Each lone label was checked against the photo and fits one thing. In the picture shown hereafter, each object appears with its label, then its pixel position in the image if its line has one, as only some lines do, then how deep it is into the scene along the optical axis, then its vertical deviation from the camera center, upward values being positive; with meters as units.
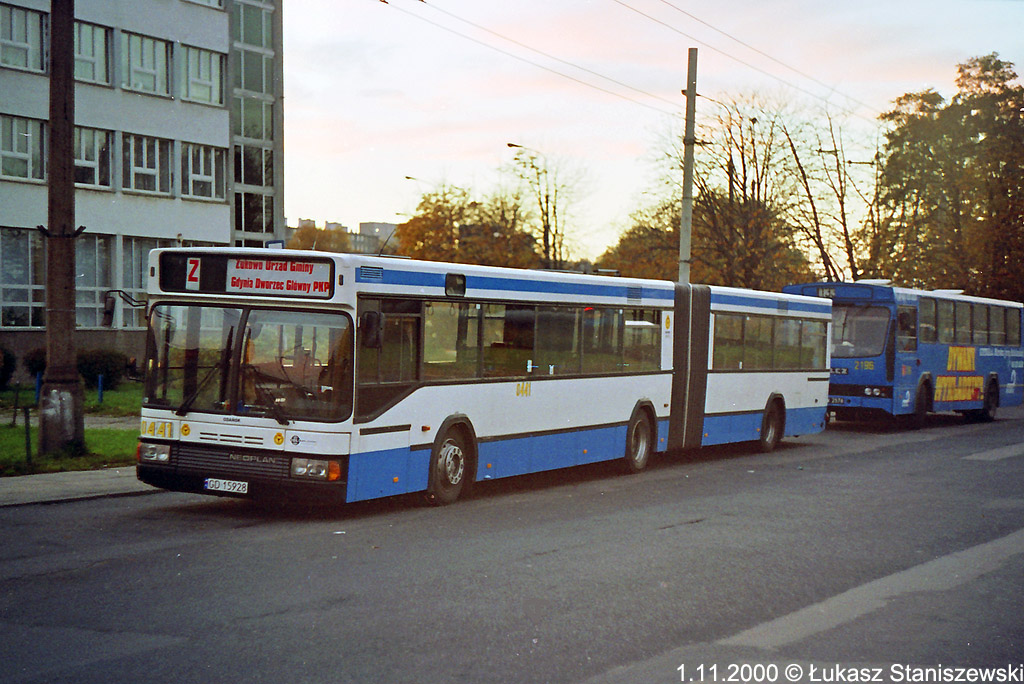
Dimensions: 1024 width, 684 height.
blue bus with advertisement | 25.33 -0.91
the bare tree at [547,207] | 61.31 +4.89
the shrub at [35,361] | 31.41 -1.96
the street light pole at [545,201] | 61.69 +5.15
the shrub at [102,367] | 29.58 -1.95
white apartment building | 36.34 +4.76
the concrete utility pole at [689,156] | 25.25 +3.14
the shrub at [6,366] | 29.84 -2.02
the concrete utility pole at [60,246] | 14.97 +0.53
